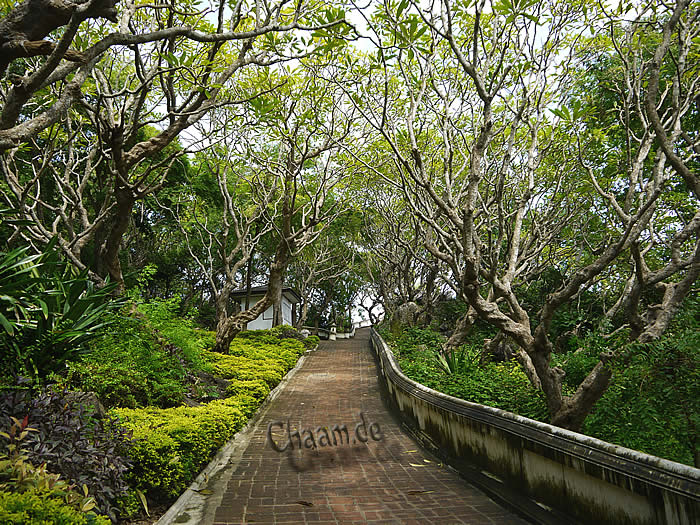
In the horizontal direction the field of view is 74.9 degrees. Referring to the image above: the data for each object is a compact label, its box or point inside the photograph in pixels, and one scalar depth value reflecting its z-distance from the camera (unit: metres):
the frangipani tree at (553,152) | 5.17
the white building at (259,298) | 31.74
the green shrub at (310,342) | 23.52
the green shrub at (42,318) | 4.21
